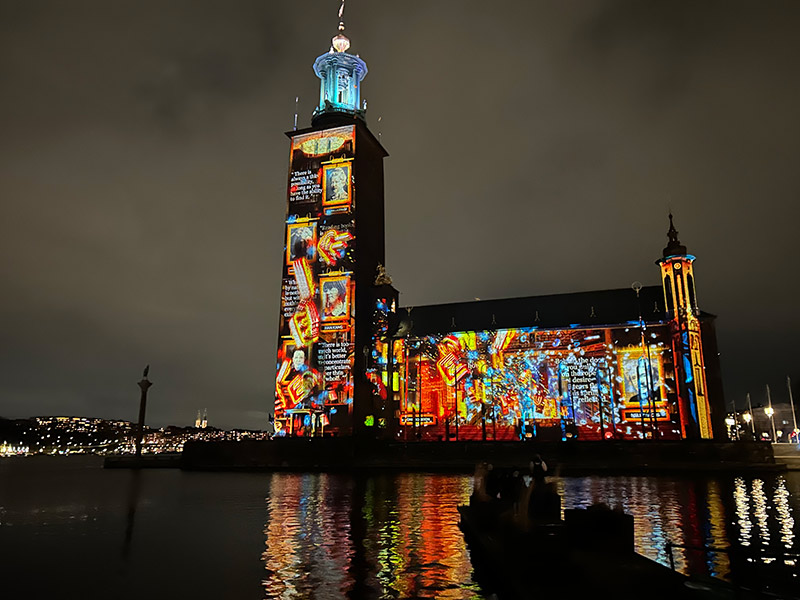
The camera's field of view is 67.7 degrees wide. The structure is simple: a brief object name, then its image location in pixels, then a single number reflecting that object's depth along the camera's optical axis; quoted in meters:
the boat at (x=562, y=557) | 7.50
